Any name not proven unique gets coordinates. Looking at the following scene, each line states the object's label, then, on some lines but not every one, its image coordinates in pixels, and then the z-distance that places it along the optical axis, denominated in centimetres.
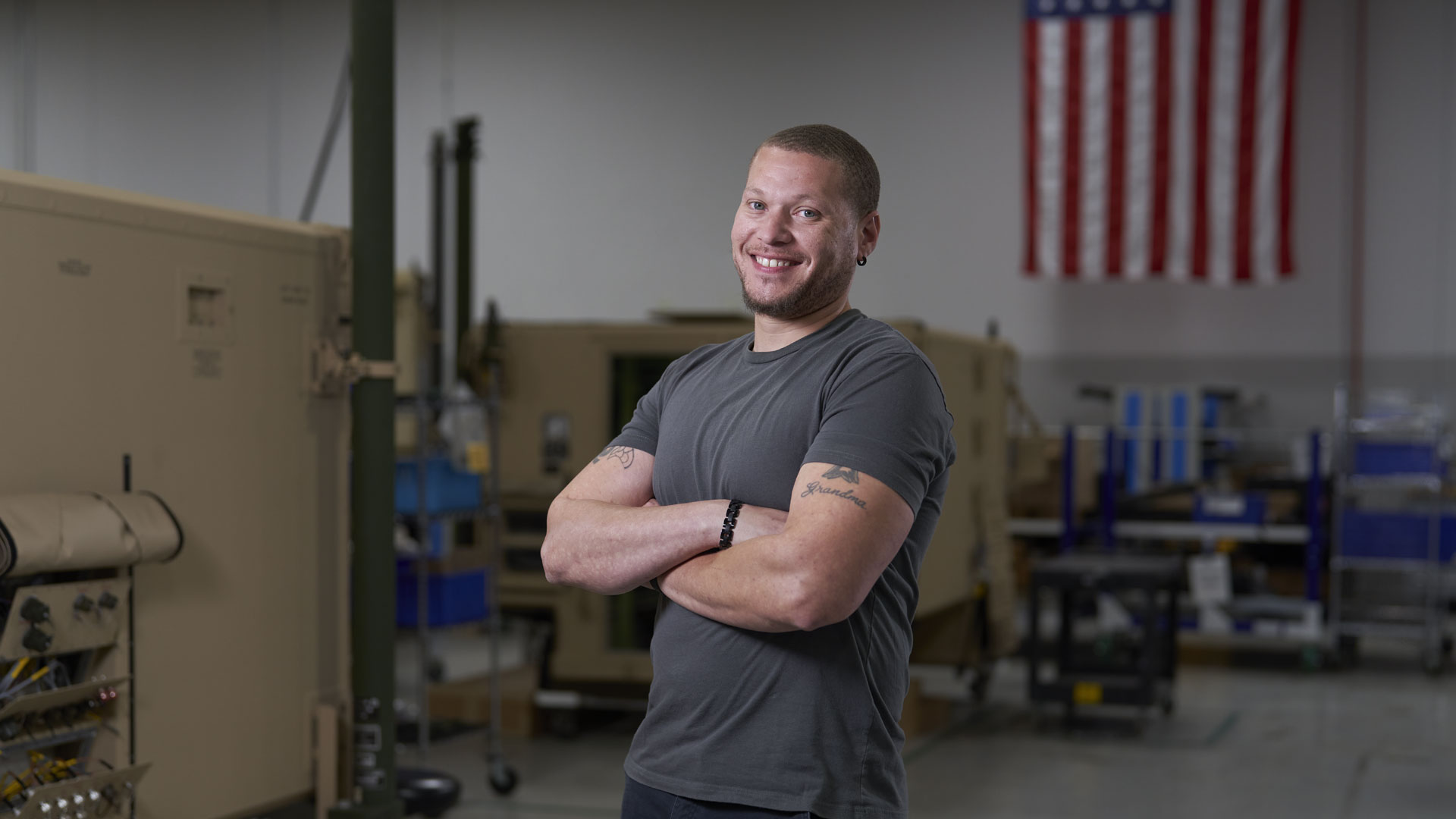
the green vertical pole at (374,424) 444
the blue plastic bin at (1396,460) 950
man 186
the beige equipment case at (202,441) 339
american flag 1076
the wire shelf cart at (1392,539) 953
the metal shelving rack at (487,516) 550
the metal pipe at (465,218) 741
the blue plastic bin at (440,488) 591
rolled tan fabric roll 309
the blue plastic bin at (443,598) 591
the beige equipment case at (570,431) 679
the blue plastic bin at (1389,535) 963
